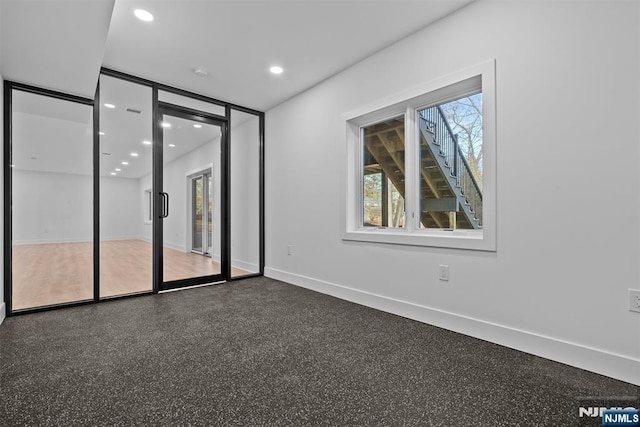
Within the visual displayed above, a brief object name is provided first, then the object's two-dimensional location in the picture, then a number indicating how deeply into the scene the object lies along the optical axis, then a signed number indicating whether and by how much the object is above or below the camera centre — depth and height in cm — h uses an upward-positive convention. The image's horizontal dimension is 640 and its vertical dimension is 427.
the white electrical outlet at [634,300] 171 -48
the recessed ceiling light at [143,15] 243 +160
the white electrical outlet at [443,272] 255 -49
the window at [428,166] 237 +45
